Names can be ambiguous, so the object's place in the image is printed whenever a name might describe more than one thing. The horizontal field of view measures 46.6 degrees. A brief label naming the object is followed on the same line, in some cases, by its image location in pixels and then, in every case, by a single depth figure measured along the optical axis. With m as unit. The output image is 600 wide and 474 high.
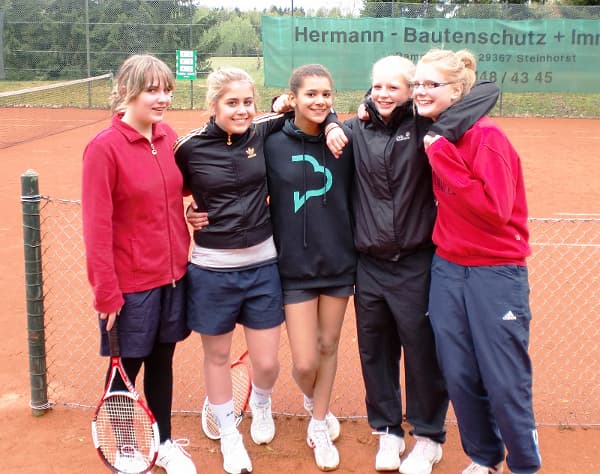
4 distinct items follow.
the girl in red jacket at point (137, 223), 2.96
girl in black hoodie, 3.36
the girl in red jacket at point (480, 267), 2.87
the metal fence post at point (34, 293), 3.83
